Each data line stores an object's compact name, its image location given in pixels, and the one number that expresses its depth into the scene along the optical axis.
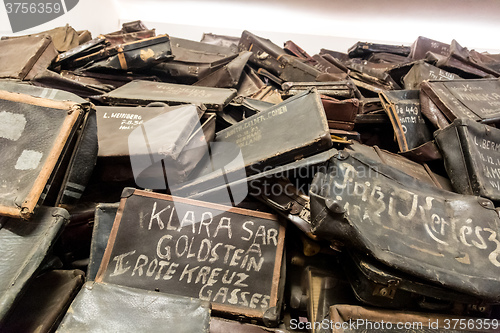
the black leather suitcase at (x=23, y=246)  1.29
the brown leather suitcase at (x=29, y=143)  1.46
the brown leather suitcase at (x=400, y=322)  1.35
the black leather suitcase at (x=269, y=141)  1.66
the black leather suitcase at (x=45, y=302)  1.35
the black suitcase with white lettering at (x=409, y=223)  1.31
